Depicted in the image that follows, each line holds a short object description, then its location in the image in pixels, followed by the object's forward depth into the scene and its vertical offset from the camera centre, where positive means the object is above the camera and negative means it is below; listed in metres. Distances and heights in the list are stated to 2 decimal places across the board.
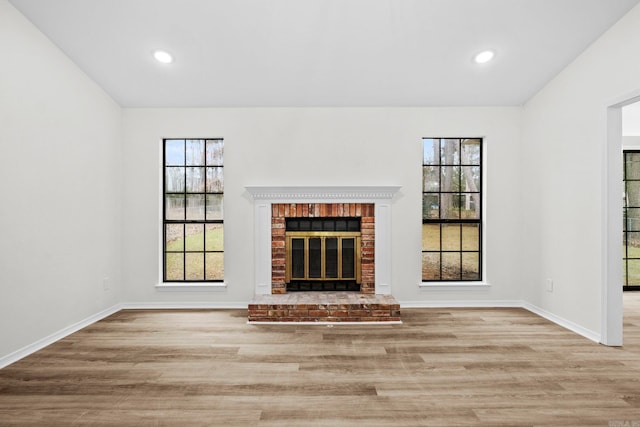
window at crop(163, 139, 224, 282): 4.45 +0.27
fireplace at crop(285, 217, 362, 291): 4.42 -0.48
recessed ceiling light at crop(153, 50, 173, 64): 3.34 +1.51
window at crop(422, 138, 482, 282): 4.46 +0.14
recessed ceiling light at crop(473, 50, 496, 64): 3.37 +1.52
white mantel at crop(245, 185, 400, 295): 4.30 -0.05
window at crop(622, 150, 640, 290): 5.27 -0.10
